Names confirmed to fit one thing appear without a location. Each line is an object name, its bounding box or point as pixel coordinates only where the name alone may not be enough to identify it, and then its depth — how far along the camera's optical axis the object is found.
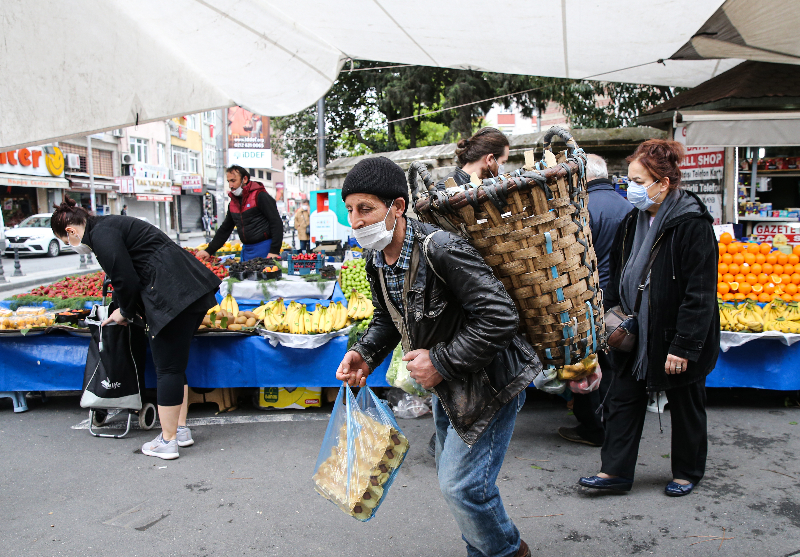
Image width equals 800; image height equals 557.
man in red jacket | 6.07
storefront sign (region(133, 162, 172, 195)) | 35.72
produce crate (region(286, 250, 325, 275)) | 6.27
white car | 20.38
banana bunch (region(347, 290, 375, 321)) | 4.83
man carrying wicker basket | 1.83
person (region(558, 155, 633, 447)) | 3.70
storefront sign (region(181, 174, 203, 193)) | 41.08
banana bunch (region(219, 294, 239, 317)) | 5.14
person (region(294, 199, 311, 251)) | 16.19
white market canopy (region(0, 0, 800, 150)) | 2.36
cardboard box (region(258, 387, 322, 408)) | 4.79
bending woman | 3.72
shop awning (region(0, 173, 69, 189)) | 24.20
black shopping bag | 4.08
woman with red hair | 2.86
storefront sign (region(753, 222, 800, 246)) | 7.14
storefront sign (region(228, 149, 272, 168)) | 16.55
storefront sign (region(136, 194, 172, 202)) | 36.38
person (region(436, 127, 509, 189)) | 3.69
